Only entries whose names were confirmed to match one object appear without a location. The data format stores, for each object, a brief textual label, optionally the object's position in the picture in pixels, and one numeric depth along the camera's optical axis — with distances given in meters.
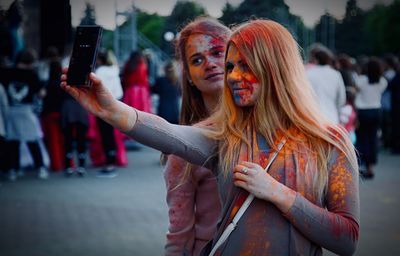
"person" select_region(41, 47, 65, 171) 9.32
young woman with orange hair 1.87
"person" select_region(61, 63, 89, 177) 9.27
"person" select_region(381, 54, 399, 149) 12.77
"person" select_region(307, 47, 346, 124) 7.14
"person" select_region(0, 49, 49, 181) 8.80
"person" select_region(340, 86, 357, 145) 7.85
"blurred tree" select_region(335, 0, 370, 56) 27.38
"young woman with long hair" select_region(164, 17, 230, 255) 2.43
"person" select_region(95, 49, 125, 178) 9.26
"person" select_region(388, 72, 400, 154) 12.08
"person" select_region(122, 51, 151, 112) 10.36
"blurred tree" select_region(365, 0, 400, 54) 53.75
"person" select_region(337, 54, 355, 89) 9.08
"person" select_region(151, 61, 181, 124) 10.76
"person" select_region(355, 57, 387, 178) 9.81
